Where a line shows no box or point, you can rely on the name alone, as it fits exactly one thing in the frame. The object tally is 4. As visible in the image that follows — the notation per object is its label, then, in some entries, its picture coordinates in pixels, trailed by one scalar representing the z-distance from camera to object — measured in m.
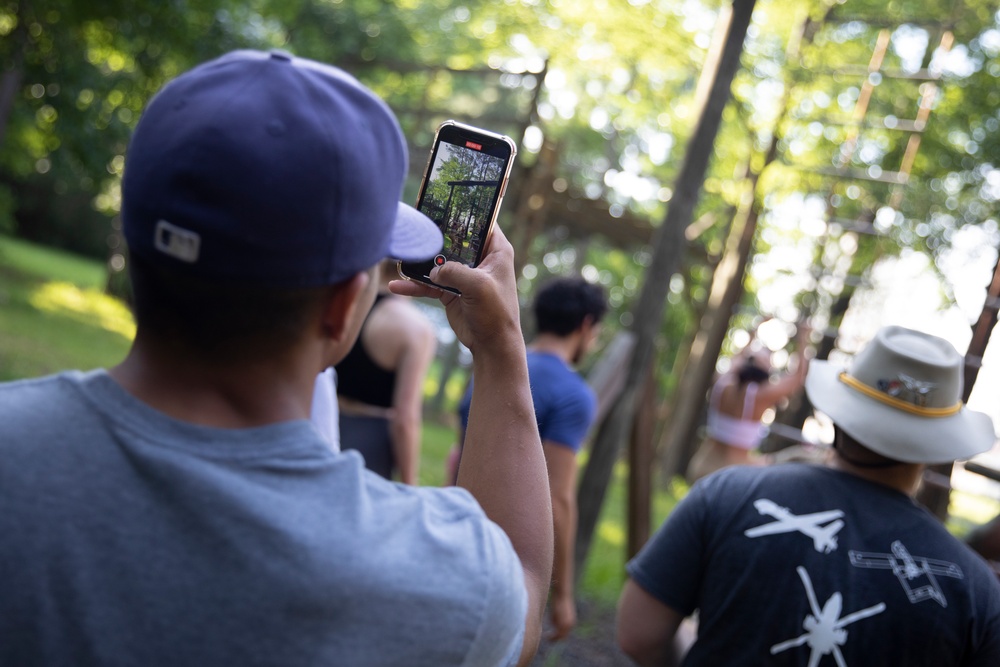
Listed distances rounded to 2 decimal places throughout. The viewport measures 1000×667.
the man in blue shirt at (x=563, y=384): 3.75
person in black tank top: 4.02
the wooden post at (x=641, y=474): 6.00
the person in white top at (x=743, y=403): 6.83
